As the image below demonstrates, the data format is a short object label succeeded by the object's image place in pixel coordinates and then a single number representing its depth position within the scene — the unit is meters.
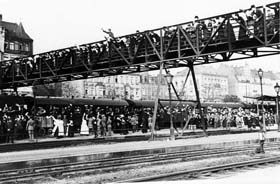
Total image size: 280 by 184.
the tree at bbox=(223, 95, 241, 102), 108.06
